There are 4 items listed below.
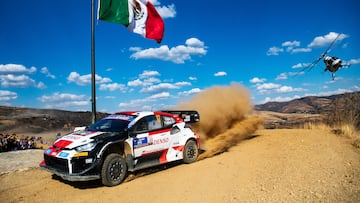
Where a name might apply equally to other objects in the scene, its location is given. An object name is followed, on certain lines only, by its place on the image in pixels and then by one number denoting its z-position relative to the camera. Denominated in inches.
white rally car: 245.9
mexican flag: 397.0
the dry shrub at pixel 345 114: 480.7
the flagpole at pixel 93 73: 376.8
